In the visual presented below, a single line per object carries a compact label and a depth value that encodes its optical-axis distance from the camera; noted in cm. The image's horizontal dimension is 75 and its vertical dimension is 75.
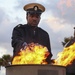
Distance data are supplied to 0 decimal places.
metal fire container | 367
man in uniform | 420
